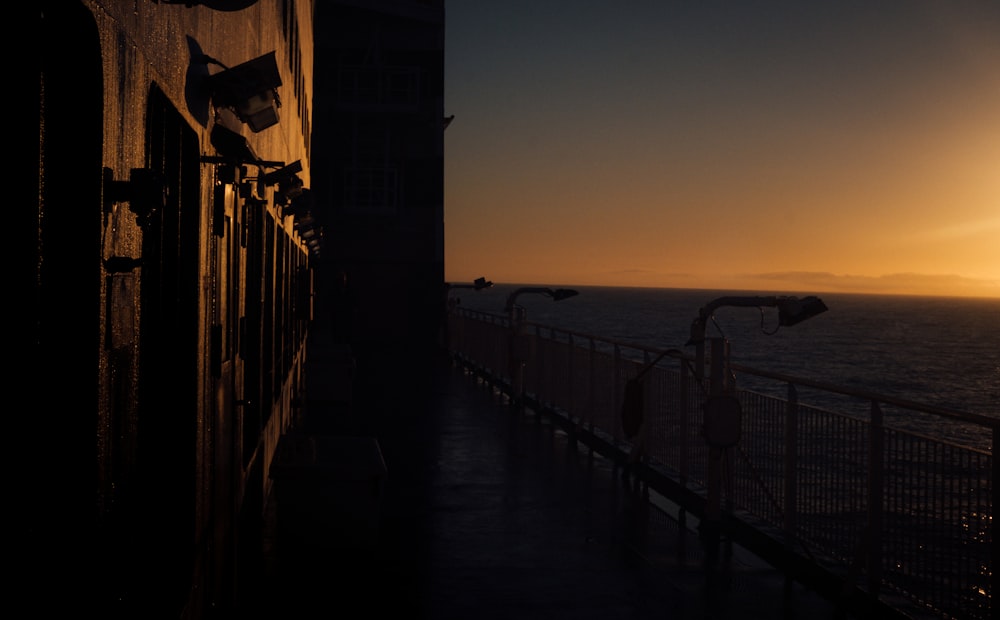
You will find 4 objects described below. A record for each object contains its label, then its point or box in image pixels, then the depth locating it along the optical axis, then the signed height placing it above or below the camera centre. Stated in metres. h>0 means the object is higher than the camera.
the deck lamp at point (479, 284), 28.97 +0.12
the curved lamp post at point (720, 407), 8.09 -0.89
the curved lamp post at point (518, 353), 16.61 -1.03
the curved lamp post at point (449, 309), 27.97 -0.61
